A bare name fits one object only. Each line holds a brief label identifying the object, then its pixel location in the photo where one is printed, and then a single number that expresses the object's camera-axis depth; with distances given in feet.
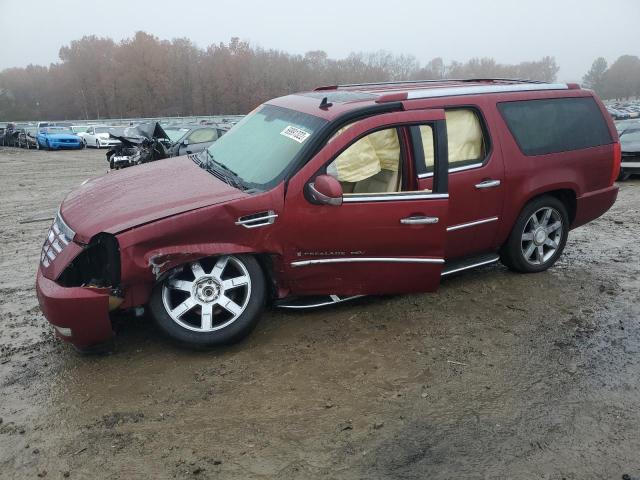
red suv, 11.86
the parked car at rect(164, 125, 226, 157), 45.03
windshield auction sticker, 13.58
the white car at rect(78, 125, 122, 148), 99.66
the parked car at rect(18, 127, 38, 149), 98.89
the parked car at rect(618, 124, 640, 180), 40.83
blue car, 93.04
